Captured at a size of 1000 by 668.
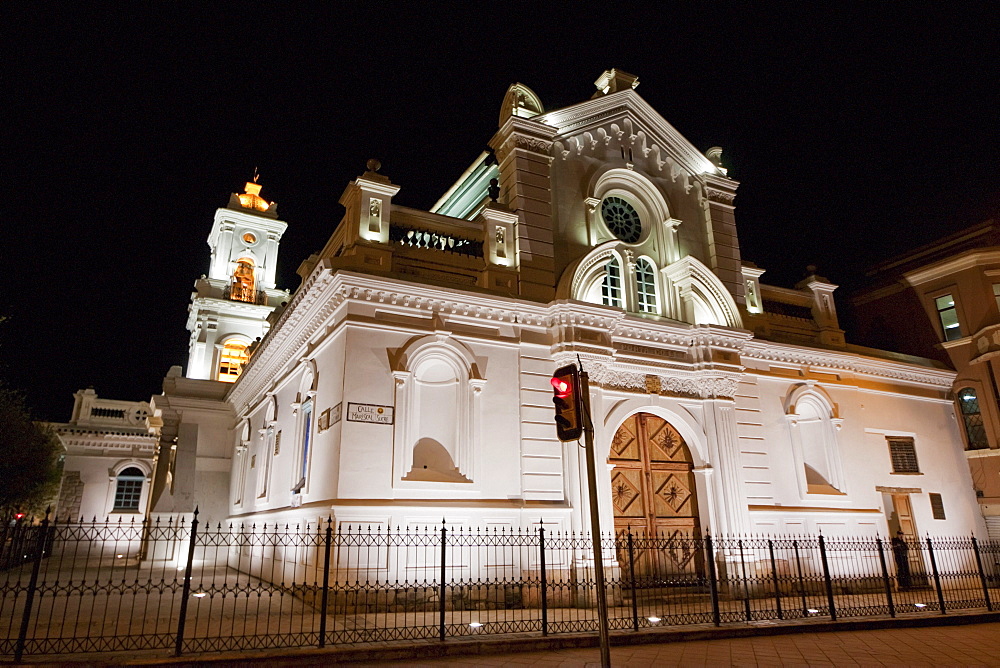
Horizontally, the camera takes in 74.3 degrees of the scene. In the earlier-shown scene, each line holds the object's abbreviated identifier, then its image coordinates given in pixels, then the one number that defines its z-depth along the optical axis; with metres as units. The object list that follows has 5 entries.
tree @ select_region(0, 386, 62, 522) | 26.31
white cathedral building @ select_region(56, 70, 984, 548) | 14.39
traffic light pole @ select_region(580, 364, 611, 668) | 7.18
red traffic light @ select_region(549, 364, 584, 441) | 8.01
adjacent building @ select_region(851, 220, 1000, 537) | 22.69
